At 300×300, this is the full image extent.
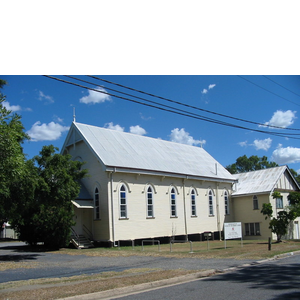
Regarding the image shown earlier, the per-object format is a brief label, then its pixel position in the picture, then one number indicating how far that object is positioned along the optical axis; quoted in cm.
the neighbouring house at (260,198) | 3634
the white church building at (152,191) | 2770
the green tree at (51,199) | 2269
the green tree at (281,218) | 2795
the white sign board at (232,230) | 2467
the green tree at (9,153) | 1653
